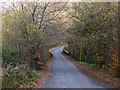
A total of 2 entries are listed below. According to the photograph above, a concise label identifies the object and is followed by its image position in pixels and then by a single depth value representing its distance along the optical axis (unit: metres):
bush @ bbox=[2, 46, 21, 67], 9.40
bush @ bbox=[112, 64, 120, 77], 9.63
